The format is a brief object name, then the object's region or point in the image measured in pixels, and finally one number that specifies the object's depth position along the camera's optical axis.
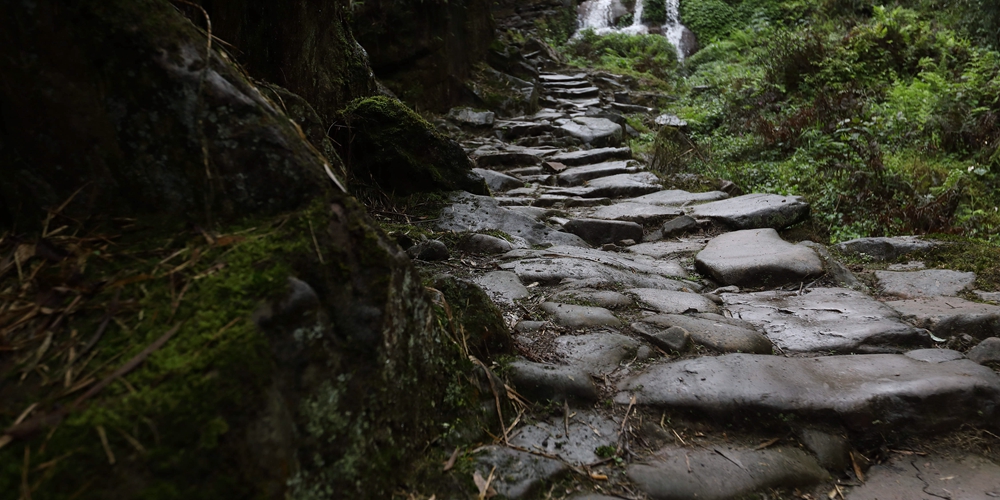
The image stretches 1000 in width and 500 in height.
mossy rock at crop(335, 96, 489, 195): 3.94
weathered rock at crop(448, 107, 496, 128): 8.17
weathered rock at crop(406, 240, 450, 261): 3.02
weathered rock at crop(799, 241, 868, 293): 3.22
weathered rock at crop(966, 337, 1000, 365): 2.17
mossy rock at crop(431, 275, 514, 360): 1.82
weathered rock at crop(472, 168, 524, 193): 5.88
